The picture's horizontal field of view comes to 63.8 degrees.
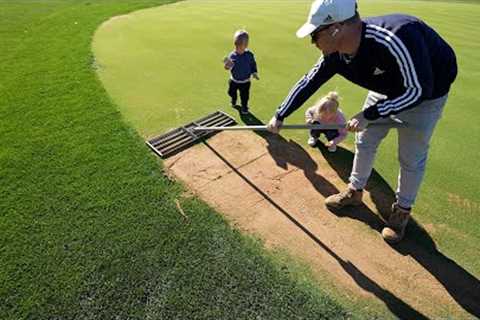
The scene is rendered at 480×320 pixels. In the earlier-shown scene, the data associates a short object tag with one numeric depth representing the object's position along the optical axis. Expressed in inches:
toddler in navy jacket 198.8
